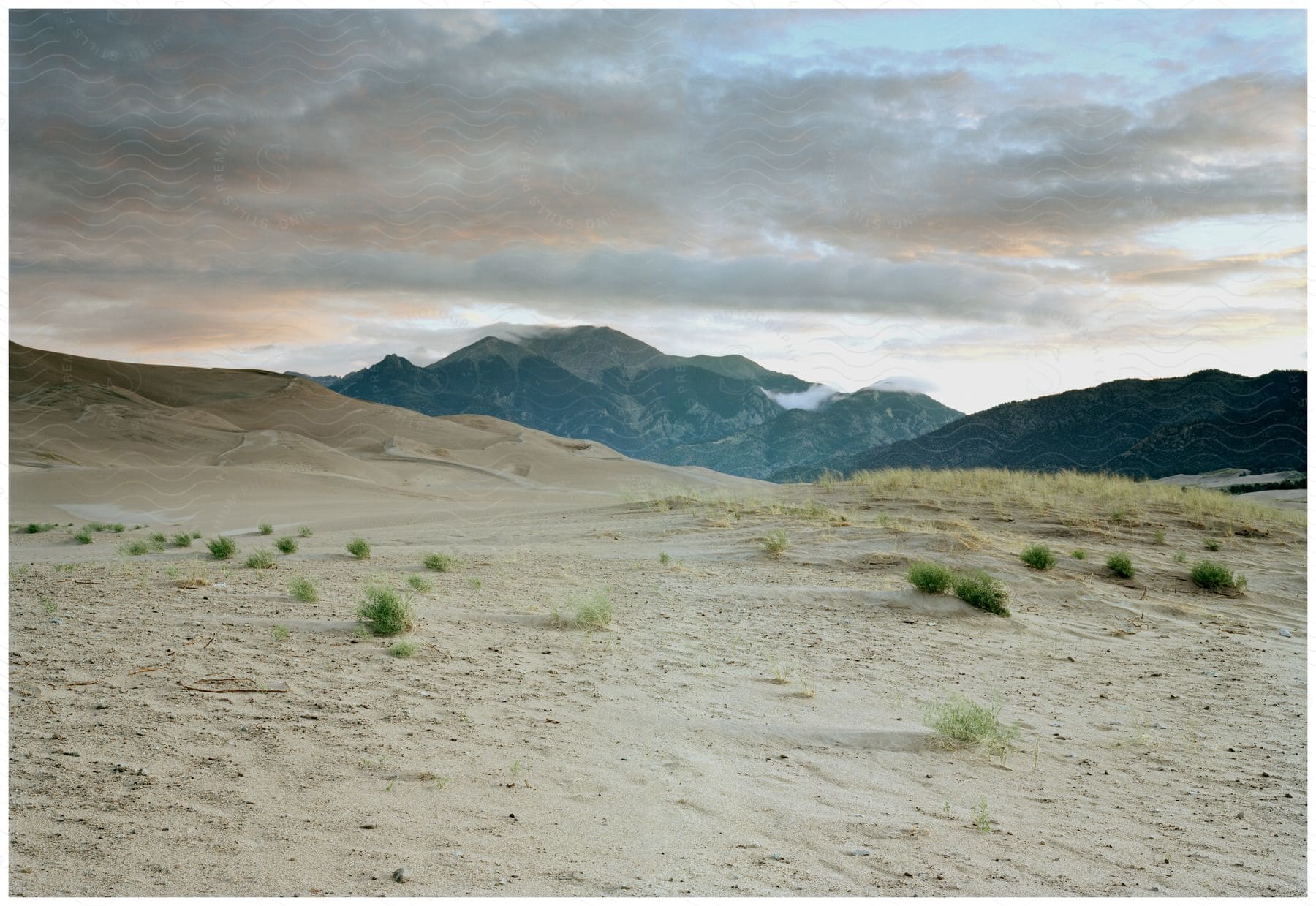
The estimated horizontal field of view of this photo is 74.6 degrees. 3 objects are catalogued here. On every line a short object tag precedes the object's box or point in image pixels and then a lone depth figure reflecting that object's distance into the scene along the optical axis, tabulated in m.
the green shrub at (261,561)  11.22
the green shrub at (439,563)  11.53
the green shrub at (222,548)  12.16
